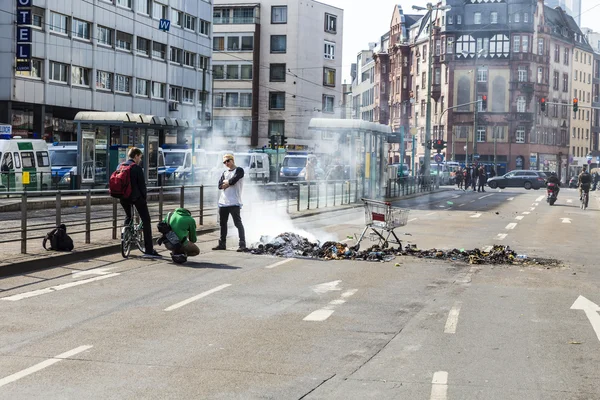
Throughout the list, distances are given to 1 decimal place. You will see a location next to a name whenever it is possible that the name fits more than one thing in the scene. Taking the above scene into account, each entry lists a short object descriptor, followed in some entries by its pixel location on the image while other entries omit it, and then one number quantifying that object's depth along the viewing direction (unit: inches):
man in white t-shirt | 671.8
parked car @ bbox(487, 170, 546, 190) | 2901.1
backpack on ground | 594.5
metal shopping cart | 667.4
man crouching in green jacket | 594.6
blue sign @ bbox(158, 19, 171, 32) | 2508.6
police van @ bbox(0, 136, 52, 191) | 1395.3
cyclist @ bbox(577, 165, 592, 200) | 1546.5
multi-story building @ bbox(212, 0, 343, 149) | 3673.7
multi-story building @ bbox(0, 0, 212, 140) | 1942.7
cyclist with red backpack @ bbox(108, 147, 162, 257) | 594.2
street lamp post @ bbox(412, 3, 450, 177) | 2178.9
